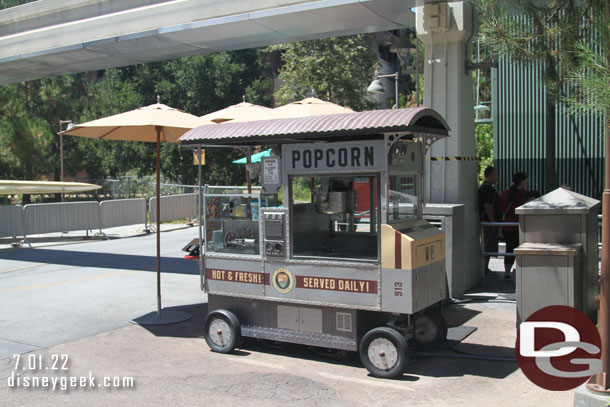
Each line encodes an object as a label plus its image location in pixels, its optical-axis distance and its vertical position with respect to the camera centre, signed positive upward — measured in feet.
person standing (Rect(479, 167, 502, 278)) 34.50 -1.38
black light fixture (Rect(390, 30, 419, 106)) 44.70 +10.34
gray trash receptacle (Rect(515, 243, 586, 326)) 21.63 -3.40
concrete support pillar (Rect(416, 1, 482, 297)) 31.86 +4.27
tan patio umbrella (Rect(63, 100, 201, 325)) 27.94 +3.06
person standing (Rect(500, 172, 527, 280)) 34.72 -1.09
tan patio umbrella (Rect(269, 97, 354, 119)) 31.73 +4.31
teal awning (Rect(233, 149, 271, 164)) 36.46 +1.91
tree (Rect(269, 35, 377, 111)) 87.86 +17.63
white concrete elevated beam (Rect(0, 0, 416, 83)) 34.35 +10.21
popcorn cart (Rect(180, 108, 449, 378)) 20.53 -2.19
